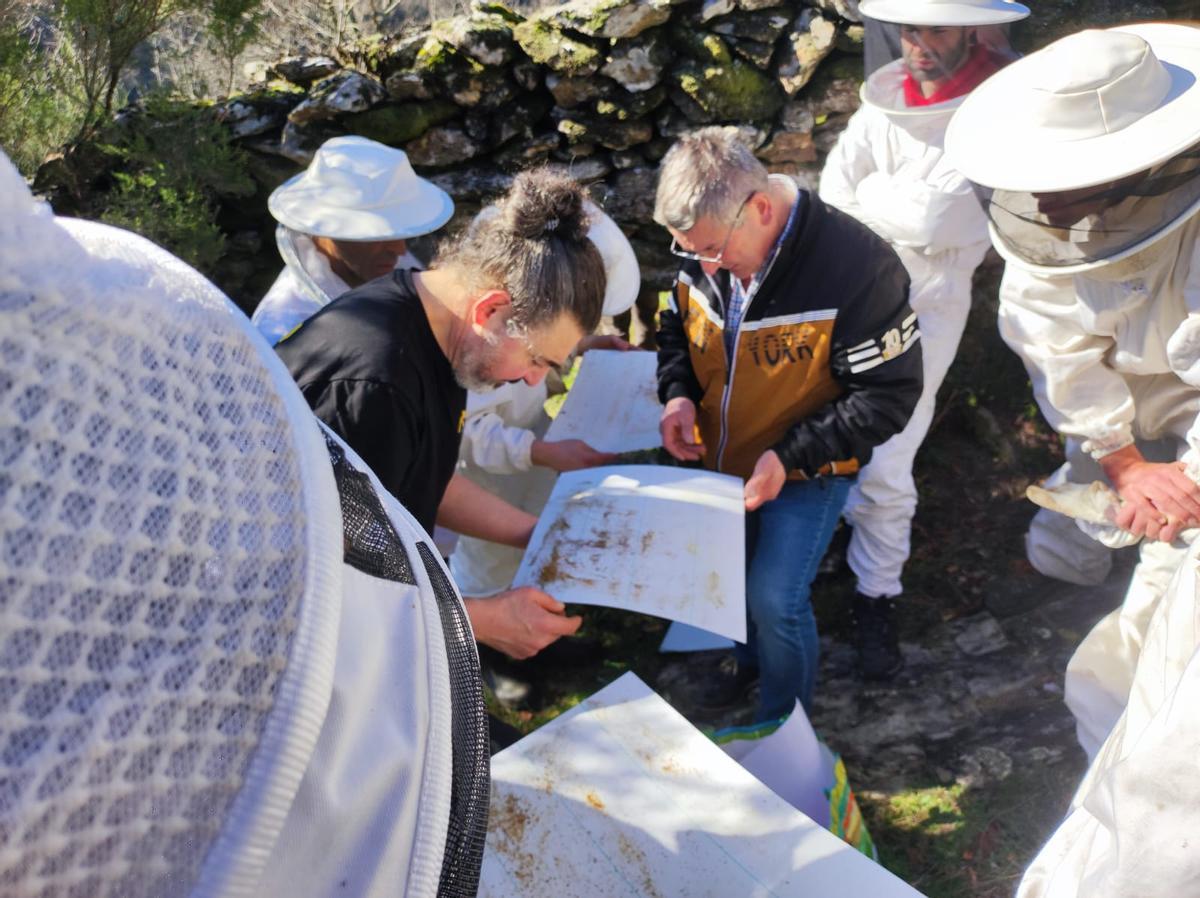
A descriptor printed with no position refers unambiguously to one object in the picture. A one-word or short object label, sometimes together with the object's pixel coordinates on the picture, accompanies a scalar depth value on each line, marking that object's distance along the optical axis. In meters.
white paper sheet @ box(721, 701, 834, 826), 2.32
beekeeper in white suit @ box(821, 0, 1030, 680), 3.21
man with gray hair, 2.65
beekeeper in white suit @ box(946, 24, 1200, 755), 2.21
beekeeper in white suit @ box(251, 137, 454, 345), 3.13
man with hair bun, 2.01
